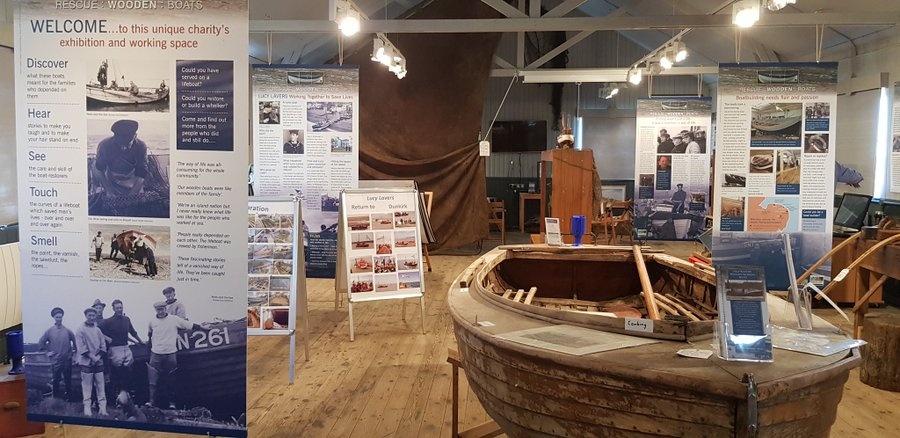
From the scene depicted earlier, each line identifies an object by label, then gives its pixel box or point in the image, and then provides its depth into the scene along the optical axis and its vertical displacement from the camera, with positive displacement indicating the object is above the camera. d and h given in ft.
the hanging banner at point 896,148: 23.49 +1.93
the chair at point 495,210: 37.63 -0.92
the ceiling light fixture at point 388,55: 22.18 +5.25
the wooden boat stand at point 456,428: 10.05 -3.80
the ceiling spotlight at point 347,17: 17.44 +4.92
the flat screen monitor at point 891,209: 22.77 -0.34
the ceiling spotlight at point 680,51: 23.62 +5.52
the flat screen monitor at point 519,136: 45.32 +4.27
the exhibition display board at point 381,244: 16.31 -1.34
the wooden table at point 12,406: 9.52 -3.32
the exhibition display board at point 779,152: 18.52 +1.37
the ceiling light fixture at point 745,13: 17.37 +5.18
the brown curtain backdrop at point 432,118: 31.86 +3.86
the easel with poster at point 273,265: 13.41 -1.58
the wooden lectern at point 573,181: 20.47 +0.47
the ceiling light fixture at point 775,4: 16.48 +5.13
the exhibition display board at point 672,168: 29.66 +1.40
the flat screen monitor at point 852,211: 24.18 -0.46
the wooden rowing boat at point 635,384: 5.45 -1.76
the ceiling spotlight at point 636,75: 29.12 +5.65
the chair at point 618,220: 34.96 -1.34
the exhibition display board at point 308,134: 20.53 +1.91
